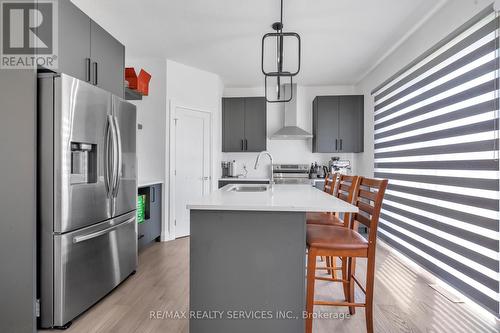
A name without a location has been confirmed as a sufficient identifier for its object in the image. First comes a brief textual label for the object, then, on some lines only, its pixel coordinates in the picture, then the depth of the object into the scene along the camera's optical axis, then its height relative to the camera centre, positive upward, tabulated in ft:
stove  15.72 -0.44
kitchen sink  8.27 -0.75
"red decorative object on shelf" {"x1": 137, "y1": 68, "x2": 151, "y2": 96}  10.26 +3.40
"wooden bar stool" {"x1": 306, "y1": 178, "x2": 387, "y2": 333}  5.03 -1.61
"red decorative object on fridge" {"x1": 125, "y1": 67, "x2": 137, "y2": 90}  10.00 +3.40
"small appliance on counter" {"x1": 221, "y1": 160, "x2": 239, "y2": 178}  16.12 -0.25
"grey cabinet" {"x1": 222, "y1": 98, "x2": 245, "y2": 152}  15.40 +2.54
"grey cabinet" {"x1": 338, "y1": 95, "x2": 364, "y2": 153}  14.65 +2.42
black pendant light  6.19 +2.67
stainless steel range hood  14.73 +2.39
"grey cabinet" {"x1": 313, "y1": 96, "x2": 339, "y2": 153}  14.84 +2.45
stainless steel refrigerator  5.49 -0.73
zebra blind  6.22 +0.12
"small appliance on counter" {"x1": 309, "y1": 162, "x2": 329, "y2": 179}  15.40 -0.36
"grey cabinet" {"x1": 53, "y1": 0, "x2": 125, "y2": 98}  5.98 +3.05
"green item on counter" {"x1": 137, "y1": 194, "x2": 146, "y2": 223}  10.25 -1.77
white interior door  12.76 +0.27
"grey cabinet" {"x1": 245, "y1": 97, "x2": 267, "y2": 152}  15.30 +2.58
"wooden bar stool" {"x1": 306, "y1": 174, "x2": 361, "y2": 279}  6.61 -0.95
